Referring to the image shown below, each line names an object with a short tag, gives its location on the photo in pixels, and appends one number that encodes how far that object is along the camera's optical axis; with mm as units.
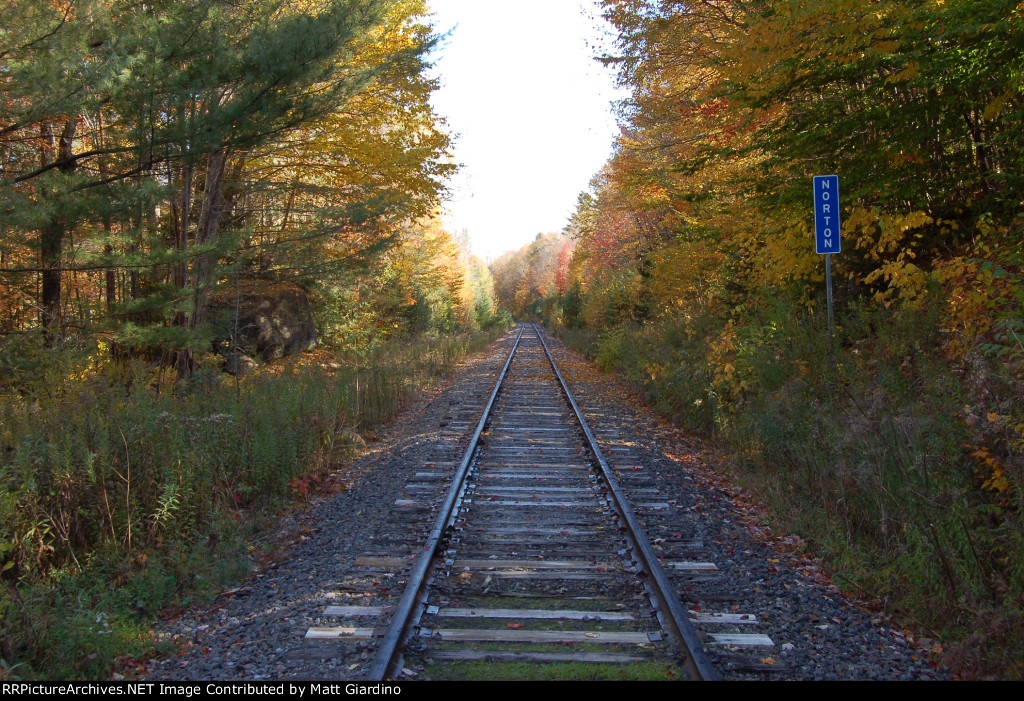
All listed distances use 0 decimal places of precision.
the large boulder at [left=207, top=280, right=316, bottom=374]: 16941
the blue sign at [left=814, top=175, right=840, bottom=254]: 8195
